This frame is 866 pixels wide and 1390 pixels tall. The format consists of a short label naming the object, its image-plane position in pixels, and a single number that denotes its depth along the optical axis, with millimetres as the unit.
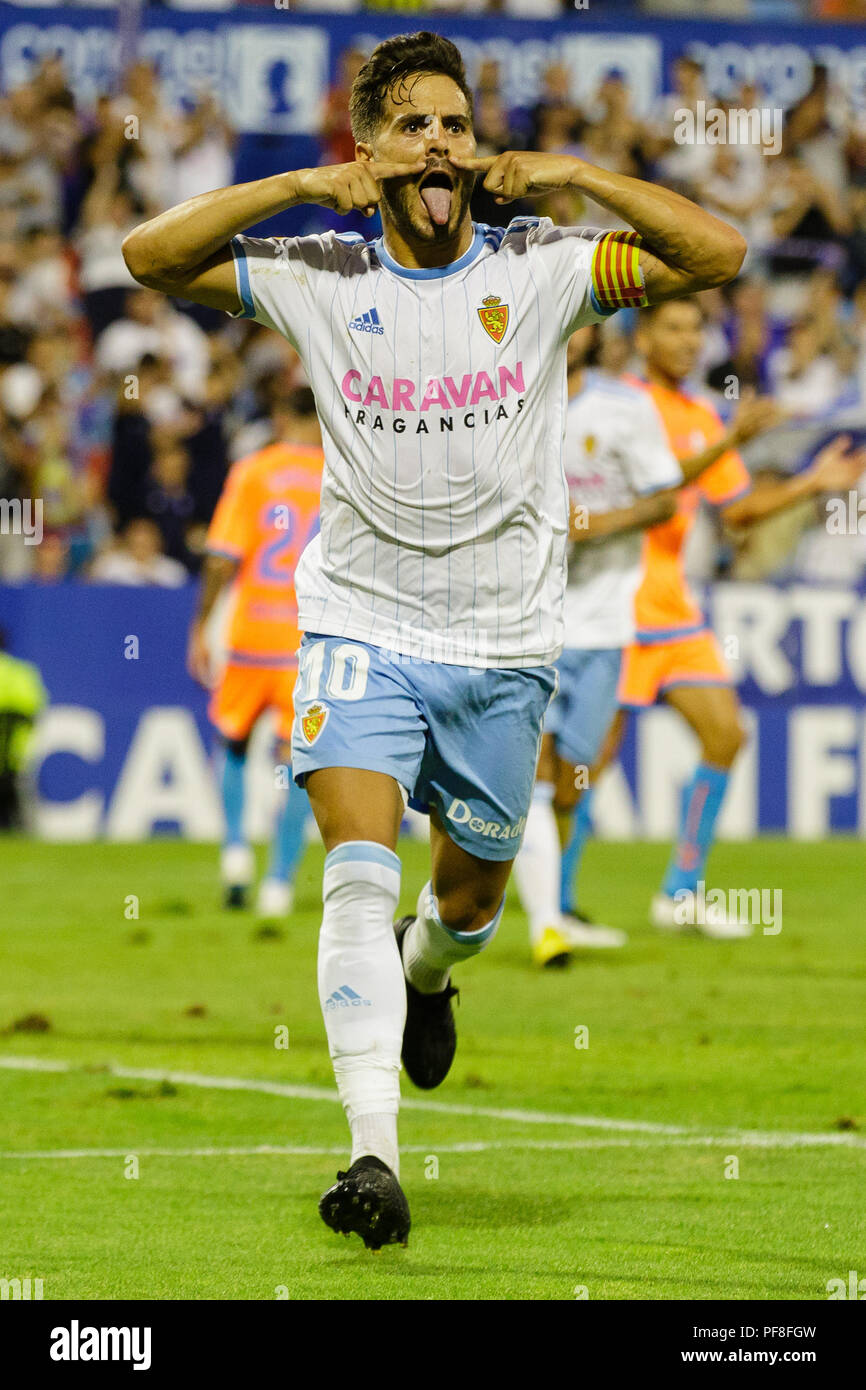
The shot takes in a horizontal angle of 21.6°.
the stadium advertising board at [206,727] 14695
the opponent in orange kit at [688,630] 10695
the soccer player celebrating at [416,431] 4816
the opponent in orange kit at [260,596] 11711
